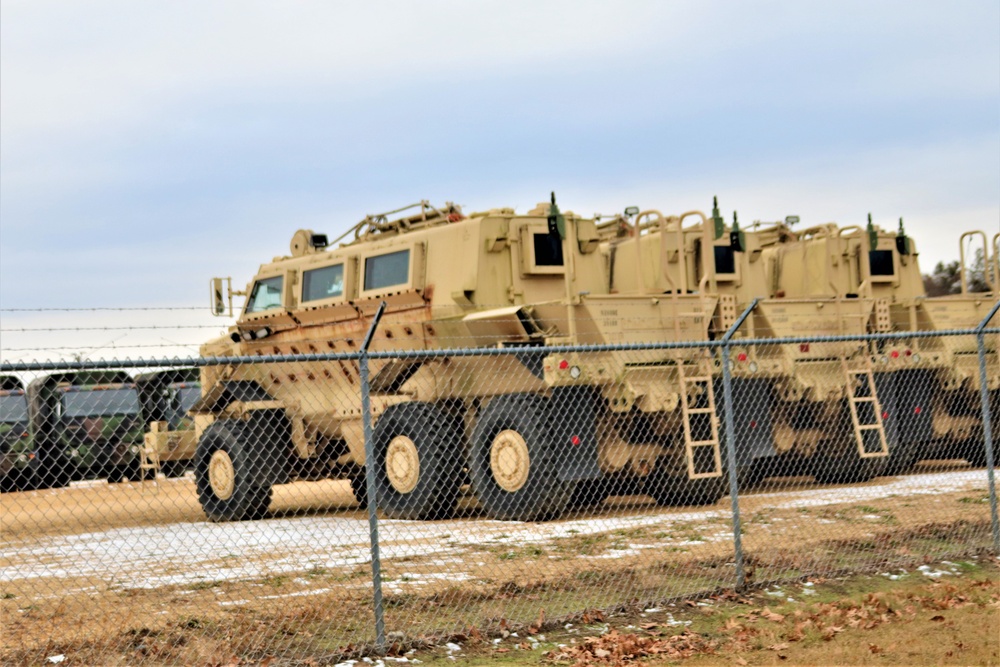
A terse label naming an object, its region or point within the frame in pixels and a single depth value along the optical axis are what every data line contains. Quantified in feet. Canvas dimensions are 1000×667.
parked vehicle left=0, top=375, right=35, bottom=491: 75.32
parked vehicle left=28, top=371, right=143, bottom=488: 79.36
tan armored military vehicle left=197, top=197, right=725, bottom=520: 43.73
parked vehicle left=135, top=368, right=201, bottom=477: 60.13
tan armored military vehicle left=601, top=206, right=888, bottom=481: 48.21
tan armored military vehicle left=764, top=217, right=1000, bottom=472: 55.01
